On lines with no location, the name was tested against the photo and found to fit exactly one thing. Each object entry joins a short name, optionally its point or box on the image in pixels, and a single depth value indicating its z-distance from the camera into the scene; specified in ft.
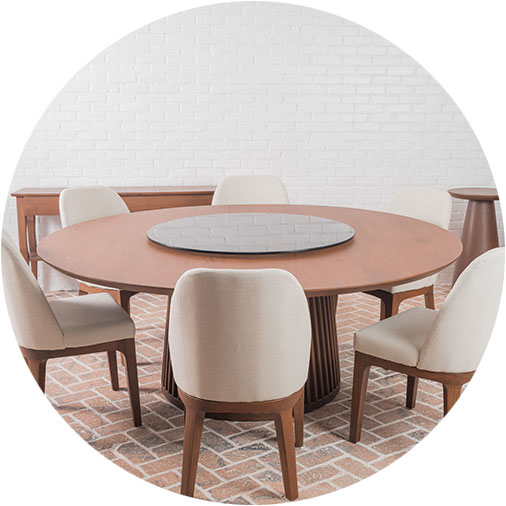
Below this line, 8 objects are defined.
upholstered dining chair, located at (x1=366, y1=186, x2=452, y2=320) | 11.09
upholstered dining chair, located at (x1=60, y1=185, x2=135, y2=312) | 12.08
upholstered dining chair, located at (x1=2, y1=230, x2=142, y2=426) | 8.16
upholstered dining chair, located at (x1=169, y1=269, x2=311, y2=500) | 6.45
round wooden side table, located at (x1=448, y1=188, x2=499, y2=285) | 16.94
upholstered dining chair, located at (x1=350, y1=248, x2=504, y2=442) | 7.50
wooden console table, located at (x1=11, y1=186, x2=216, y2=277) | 15.87
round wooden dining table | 7.40
